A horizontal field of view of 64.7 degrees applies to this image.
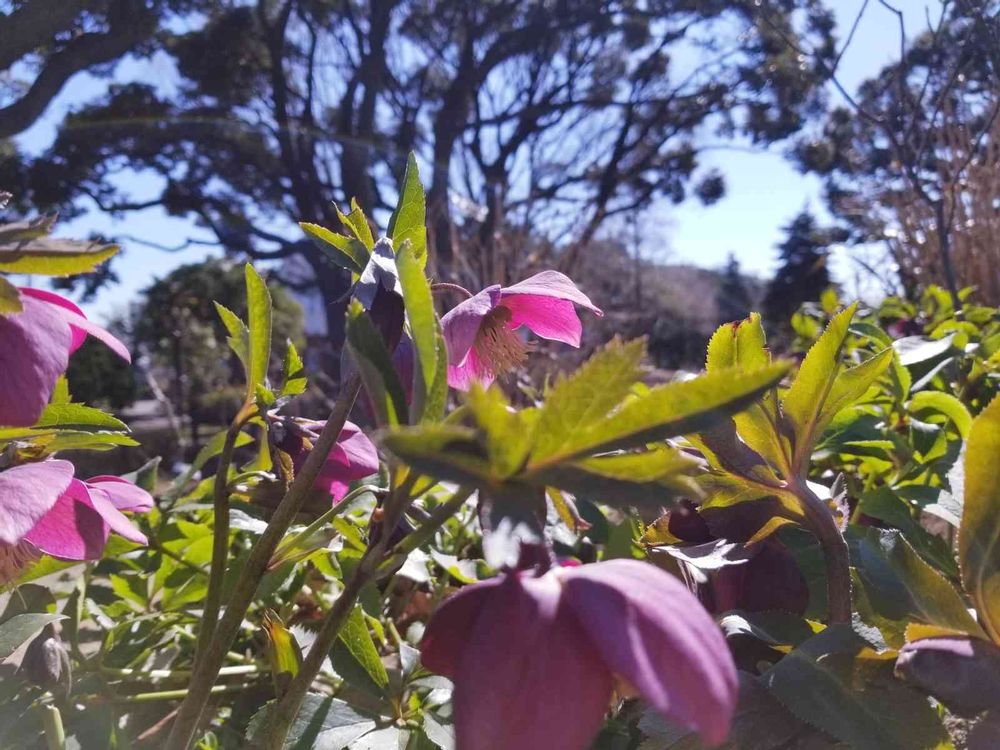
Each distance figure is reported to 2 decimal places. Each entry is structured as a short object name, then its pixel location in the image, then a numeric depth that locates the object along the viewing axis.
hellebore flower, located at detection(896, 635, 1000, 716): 0.20
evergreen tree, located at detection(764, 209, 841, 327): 11.47
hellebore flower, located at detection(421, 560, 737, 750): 0.16
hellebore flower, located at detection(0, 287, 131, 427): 0.21
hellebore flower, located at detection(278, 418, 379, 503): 0.30
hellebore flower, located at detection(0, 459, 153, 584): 0.23
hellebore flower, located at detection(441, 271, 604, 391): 0.27
